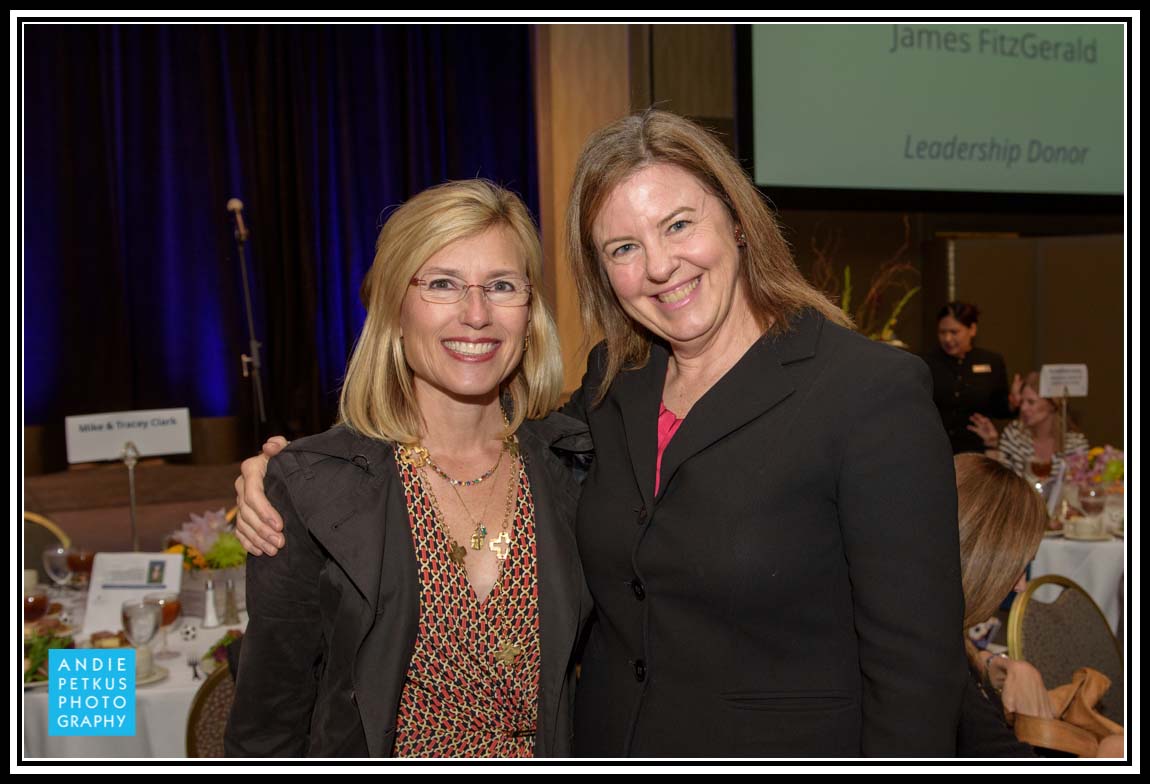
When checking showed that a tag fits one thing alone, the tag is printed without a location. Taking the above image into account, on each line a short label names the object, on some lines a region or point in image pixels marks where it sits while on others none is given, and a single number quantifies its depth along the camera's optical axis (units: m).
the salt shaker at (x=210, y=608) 2.99
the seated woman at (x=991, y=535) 1.94
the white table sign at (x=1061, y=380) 5.01
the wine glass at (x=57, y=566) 3.40
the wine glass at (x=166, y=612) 2.77
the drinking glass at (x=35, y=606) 2.99
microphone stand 7.44
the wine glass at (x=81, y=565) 3.36
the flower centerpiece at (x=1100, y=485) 4.37
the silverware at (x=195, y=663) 2.64
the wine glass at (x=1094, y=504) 4.33
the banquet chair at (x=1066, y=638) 2.82
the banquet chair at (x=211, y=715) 2.36
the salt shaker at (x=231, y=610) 3.02
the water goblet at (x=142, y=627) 2.63
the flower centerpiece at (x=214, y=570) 3.08
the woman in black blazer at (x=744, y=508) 1.42
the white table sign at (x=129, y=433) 3.51
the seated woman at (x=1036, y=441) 4.91
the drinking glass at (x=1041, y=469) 4.91
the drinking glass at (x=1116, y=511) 4.38
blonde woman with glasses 1.68
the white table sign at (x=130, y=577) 2.89
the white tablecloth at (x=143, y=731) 2.51
